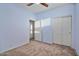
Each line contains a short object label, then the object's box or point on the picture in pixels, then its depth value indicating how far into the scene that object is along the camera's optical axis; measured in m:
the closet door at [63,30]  1.42
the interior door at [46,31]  1.66
